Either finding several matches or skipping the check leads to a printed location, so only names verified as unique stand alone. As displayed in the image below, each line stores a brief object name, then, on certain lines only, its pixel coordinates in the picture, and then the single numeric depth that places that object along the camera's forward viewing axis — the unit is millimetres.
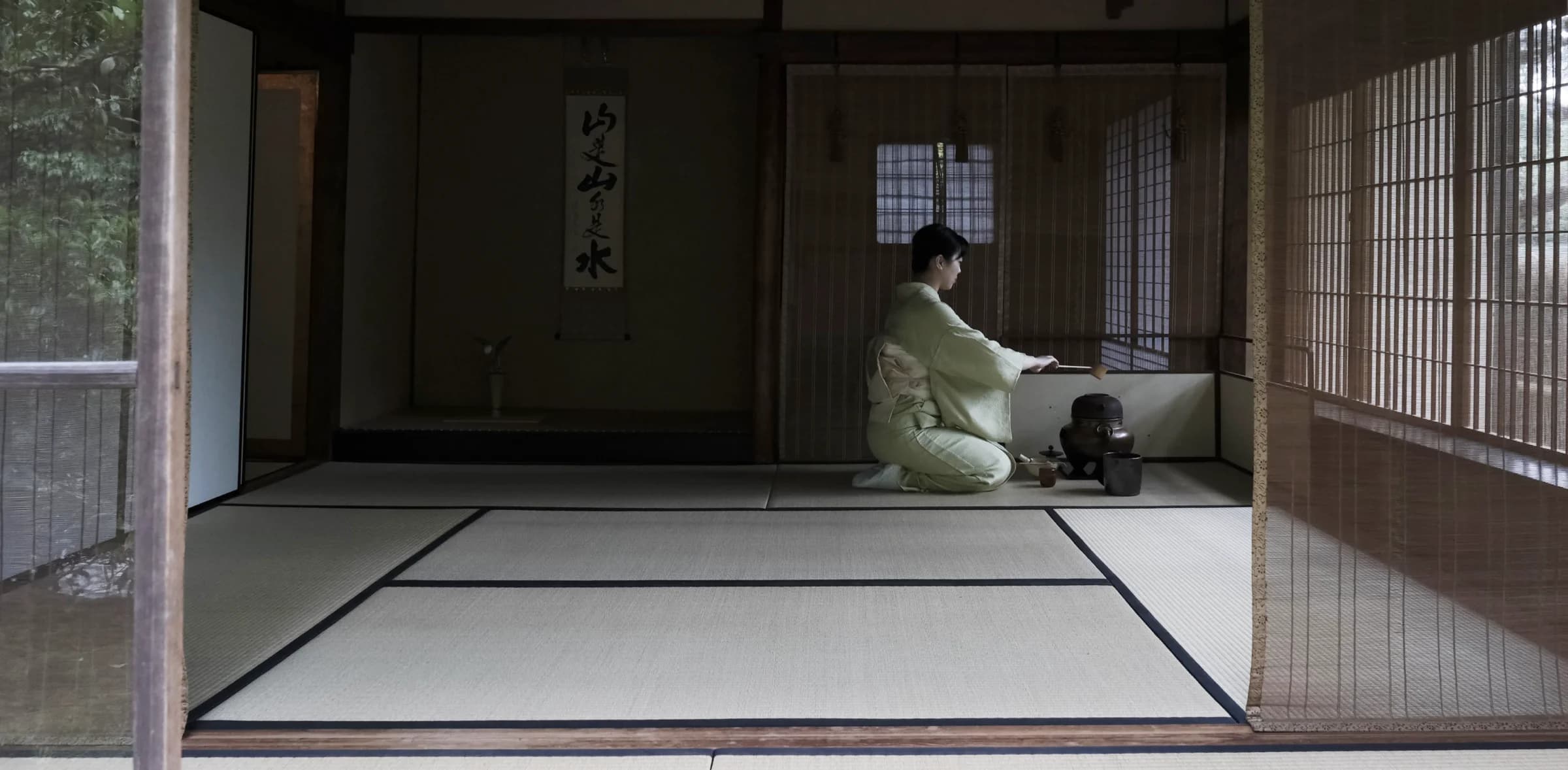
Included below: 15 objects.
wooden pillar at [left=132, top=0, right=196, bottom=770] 1822
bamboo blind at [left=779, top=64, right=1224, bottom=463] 5781
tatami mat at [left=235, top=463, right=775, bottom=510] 4766
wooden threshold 2191
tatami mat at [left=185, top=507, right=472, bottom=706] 2811
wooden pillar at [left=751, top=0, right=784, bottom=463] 5770
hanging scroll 6676
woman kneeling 5023
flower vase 6773
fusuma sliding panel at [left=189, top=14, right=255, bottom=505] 4449
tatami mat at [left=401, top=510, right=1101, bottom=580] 3562
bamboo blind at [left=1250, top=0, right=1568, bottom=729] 2205
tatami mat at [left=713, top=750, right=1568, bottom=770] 2109
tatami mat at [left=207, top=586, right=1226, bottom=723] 2387
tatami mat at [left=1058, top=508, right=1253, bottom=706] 2789
